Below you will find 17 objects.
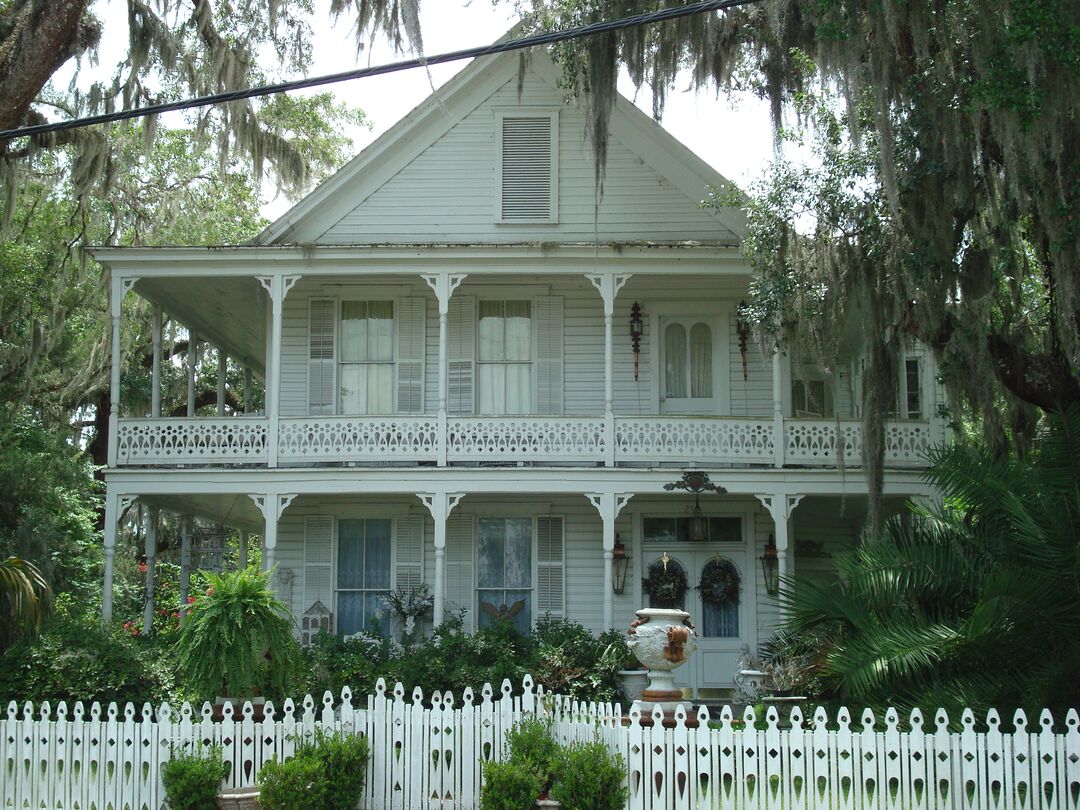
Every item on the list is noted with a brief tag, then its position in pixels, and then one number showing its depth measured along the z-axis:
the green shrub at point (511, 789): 9.84
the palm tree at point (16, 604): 14.81
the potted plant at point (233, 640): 11.52
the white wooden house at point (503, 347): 17.98
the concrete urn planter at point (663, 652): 11.10
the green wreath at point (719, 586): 18.62
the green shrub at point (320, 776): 9.95
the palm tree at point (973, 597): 10.54
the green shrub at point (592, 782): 9.64
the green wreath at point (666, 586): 18.58
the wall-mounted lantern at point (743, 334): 18.81
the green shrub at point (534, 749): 9.96
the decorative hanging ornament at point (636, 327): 19.08
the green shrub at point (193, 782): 10.16
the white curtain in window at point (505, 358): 19.19
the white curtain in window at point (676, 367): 19.25
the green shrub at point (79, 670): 13.55
